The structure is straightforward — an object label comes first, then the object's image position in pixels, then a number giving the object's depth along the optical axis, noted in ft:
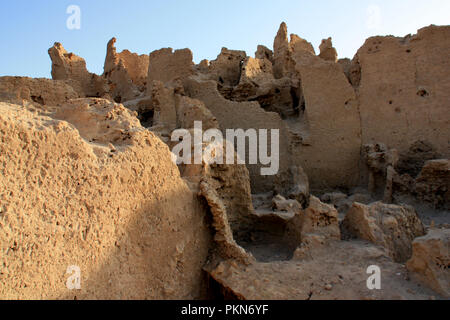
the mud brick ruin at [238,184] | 7.75
